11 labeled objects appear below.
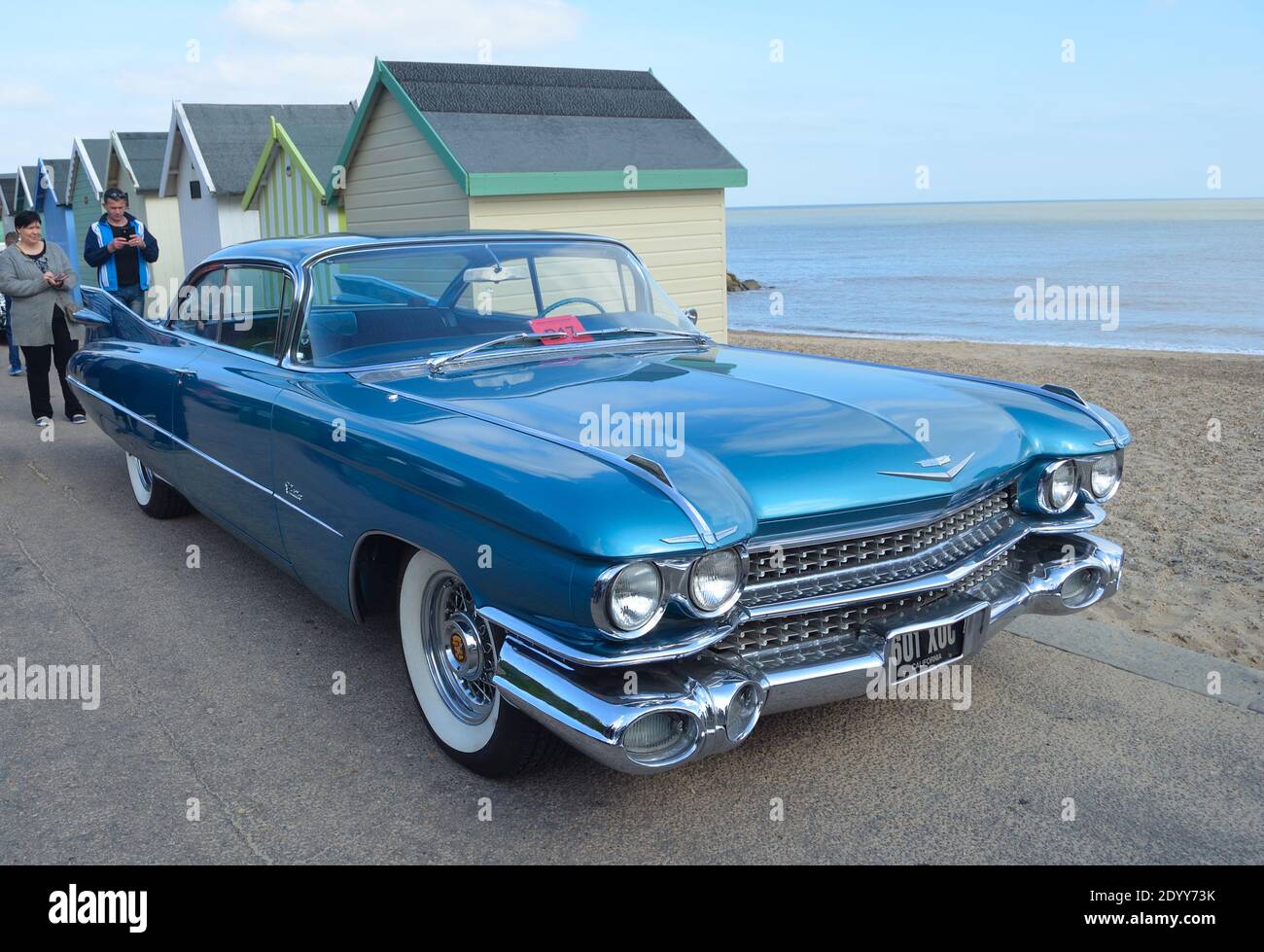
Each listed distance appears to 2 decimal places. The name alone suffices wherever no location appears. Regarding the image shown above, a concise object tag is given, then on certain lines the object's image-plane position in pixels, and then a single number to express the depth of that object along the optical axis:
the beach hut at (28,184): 33.97
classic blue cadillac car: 2.66
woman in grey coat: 8.80
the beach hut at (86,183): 26.48
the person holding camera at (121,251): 9.05
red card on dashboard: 4.25
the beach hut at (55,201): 30.73
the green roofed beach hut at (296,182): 13.30
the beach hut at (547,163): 10.27
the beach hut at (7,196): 38.76
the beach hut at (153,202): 22.62
